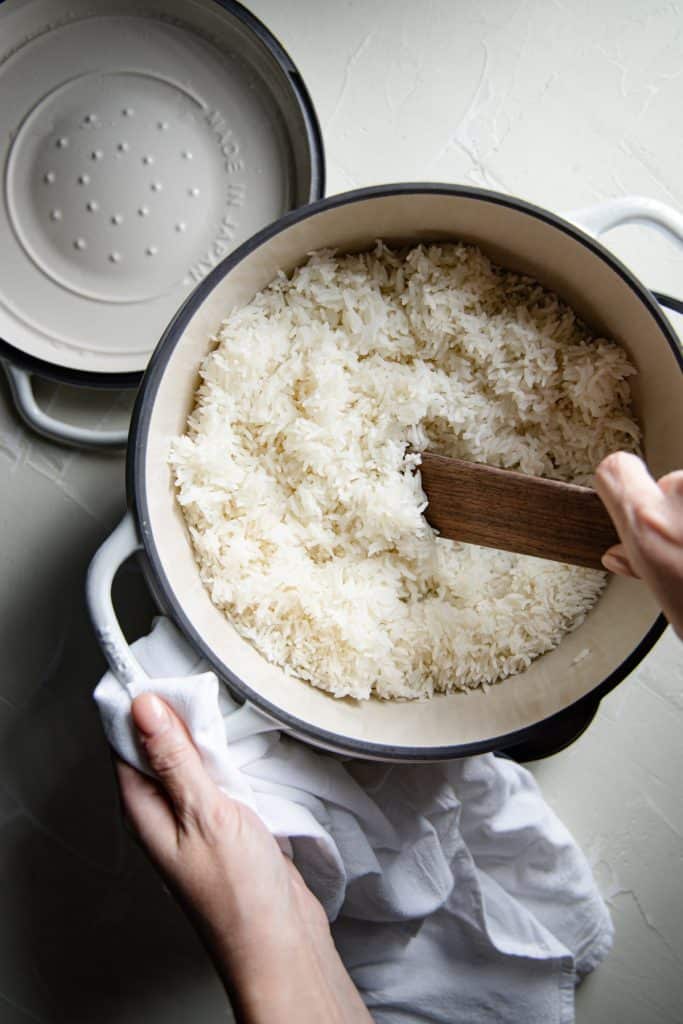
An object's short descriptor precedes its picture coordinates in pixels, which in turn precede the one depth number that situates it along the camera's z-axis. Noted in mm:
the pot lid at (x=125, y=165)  1045
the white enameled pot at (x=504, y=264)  805
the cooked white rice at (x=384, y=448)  892
